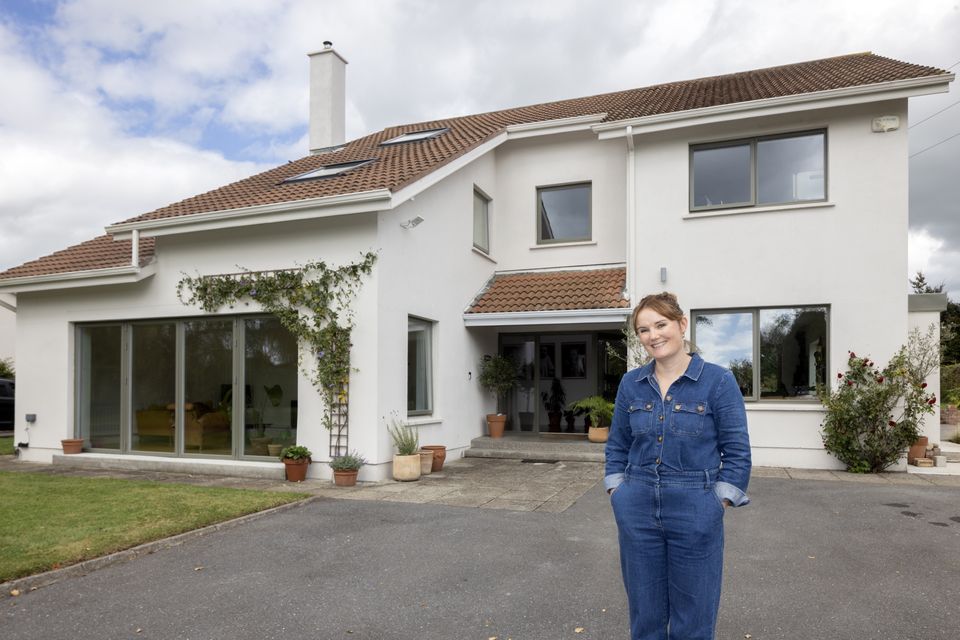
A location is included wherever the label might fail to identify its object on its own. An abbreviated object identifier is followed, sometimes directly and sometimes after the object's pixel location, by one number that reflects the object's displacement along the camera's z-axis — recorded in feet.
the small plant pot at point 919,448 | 34.14
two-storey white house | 32.40
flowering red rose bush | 32.27
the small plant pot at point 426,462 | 32.63
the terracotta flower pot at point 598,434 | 38.65
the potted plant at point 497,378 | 41.91
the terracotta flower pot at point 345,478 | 29.27
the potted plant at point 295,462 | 30.53
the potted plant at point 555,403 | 44.80
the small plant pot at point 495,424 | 41.88
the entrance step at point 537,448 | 37.01
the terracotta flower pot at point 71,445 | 36.55
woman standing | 8.58
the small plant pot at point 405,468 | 30.63
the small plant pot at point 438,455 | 33.78
